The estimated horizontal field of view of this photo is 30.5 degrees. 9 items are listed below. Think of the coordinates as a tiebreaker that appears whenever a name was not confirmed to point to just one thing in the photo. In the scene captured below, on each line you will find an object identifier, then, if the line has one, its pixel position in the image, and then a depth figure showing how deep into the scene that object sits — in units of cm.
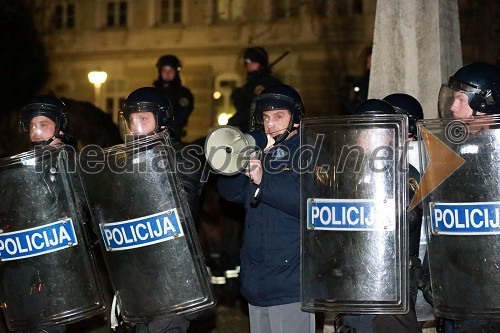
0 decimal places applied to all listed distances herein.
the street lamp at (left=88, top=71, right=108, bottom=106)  1926
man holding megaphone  493
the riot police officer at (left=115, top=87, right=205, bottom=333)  533
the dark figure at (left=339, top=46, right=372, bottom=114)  897
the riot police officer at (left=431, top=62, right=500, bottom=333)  488
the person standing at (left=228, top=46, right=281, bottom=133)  952
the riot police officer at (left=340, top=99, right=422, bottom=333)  479
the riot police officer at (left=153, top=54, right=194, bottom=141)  982
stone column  664
